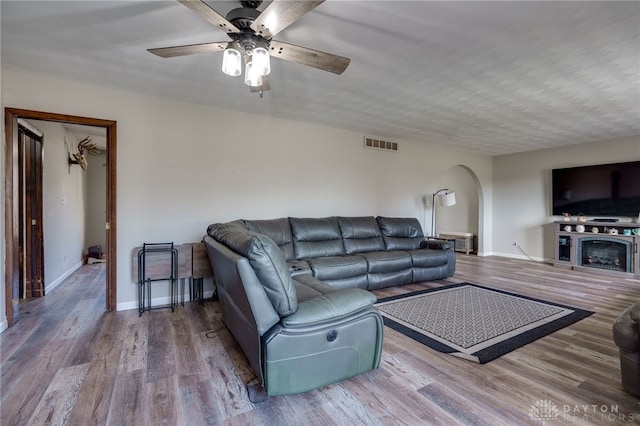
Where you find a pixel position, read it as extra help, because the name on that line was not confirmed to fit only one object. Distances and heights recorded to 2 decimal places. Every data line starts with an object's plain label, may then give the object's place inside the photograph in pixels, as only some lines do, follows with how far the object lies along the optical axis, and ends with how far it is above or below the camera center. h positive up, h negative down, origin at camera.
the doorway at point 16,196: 2.73 +0.16
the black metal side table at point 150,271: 3.21 -0.68
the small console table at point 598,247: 4.92 -0.71
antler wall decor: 4.91 +1.11
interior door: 3.55 -0.09
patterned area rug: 2.45 -1.13
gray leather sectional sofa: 1.65 -0.68
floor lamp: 5.70 +0.19
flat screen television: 5.15 +0.34
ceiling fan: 1.54 +1.04
